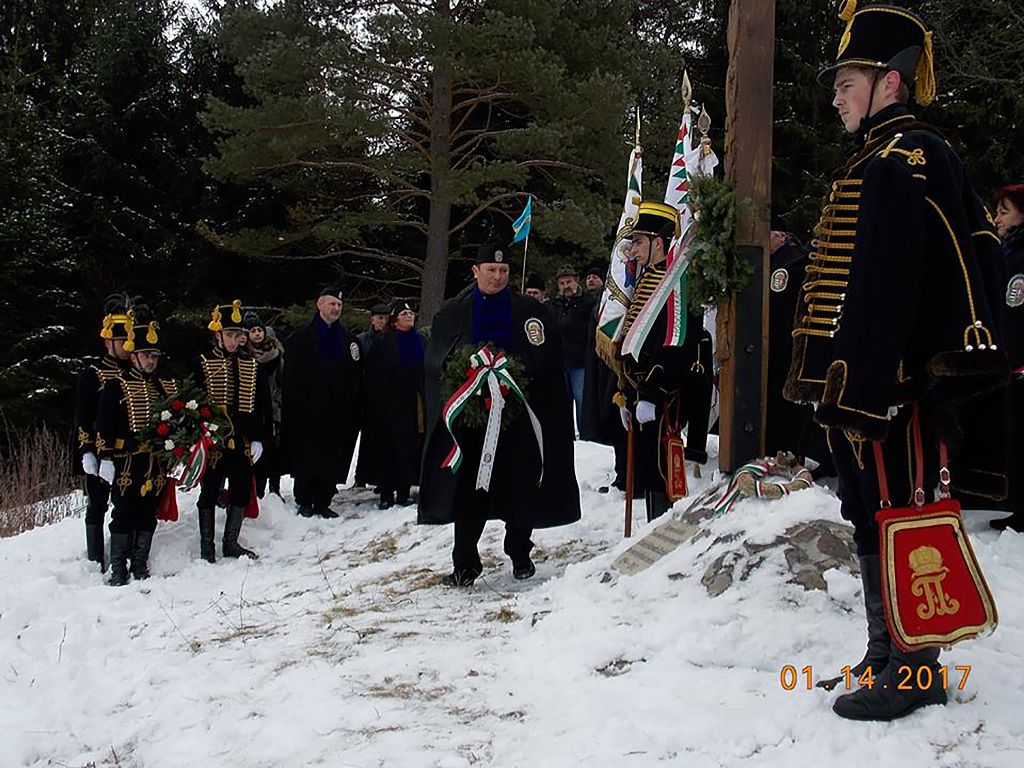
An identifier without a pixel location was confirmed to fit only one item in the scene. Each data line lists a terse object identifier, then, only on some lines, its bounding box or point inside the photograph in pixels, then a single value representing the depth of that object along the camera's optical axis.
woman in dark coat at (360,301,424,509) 10.58
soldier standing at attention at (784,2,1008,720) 3.22
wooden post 6.55
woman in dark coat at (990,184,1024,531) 5.68
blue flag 8.70
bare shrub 11.46
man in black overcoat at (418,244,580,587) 6.61
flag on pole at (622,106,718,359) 6.52
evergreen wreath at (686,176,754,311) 6.31
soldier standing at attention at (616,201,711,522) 6.55
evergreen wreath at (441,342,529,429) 6.42
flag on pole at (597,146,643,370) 7.11
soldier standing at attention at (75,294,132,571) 7.98
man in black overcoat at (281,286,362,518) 10.12
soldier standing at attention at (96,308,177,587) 7.83
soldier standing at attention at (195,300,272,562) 8.55
